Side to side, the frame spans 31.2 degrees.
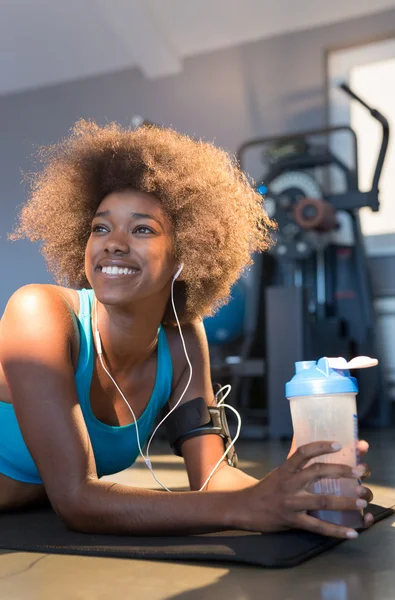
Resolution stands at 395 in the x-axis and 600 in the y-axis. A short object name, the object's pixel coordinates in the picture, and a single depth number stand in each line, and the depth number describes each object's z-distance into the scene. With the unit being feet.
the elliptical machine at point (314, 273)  13.67
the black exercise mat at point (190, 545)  3.66
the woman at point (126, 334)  3.96
